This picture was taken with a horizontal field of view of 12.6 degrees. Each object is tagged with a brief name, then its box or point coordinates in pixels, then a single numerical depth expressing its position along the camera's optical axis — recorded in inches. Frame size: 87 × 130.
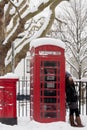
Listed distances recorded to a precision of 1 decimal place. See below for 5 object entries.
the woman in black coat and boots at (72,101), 411.2
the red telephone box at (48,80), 414.6
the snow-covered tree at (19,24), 711.1
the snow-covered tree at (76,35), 1004.6
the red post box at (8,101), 414.6
